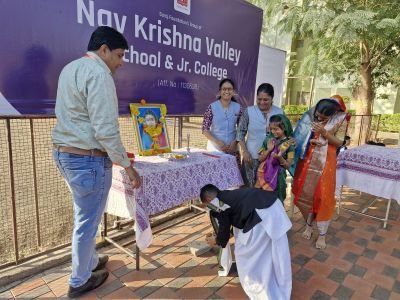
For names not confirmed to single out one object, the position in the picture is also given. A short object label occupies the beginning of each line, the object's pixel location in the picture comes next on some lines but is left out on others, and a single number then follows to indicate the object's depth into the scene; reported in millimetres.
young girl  2510
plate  2611
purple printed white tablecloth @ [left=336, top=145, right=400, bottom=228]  3301
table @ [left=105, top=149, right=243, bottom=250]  2161
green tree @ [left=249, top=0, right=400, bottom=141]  7246
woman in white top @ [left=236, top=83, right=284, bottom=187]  2717
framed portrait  2594
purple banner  2018
